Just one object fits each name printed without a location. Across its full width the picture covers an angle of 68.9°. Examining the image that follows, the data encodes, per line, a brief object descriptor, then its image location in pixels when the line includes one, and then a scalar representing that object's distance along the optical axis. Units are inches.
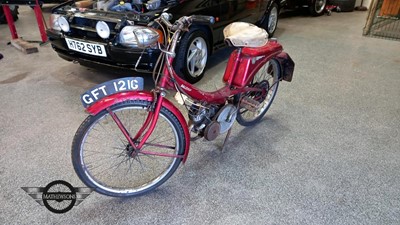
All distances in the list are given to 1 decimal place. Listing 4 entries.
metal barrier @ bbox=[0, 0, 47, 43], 145.2
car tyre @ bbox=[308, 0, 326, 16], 231.1
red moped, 56.6
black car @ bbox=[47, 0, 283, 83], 94.0
